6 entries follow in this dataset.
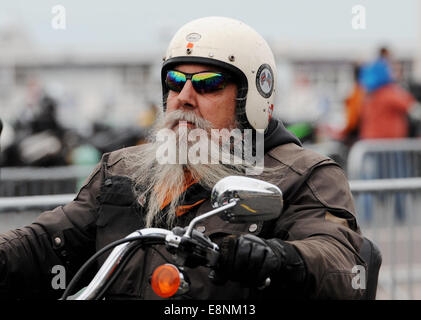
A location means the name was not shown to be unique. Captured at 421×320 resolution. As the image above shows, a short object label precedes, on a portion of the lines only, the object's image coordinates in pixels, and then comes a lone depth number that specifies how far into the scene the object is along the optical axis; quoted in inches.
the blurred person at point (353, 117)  761.4
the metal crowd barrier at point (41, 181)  615.8
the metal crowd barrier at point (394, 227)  406.3
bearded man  203.0
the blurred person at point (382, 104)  724.0
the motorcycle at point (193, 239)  166.4
